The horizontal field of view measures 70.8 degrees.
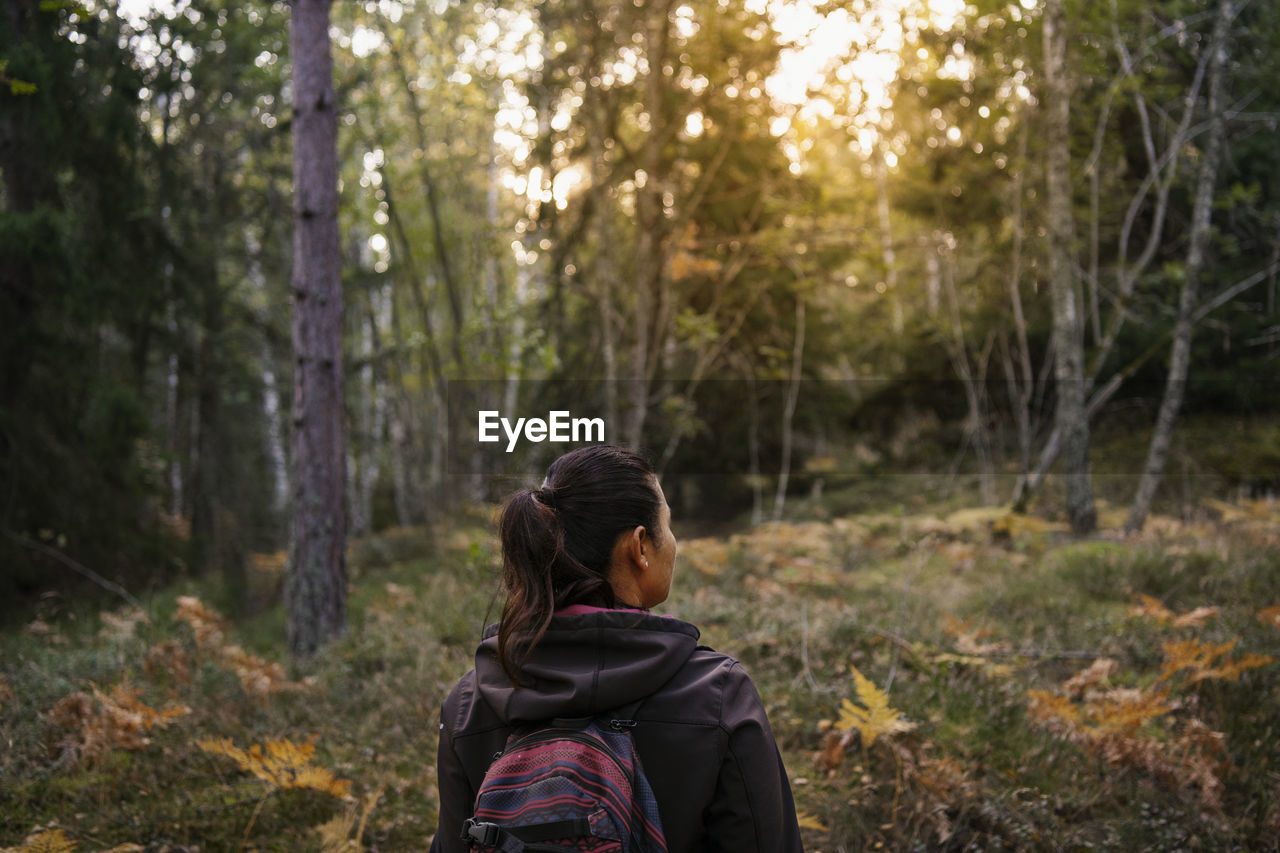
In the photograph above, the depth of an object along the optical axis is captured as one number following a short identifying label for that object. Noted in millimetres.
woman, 1834
